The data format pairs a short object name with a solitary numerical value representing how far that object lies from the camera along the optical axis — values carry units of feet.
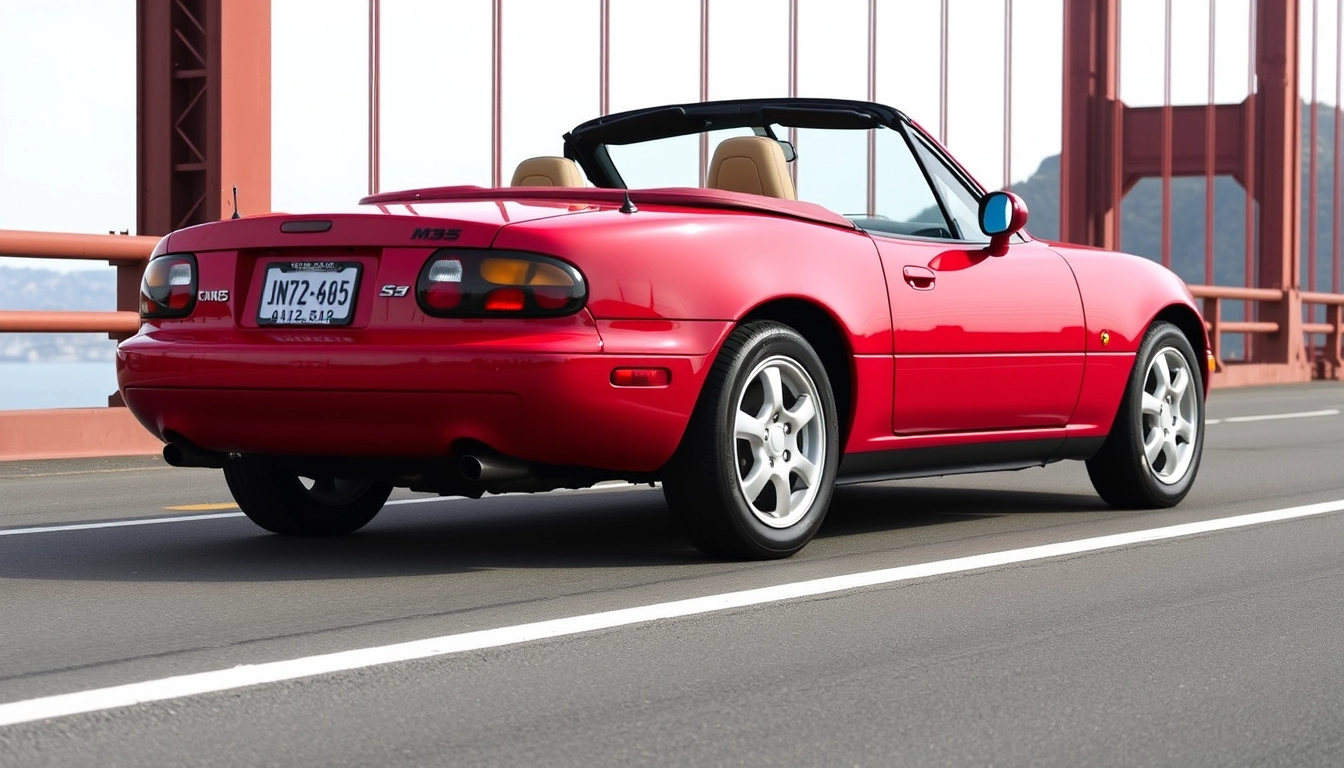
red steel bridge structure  32.24
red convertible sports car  15.19
